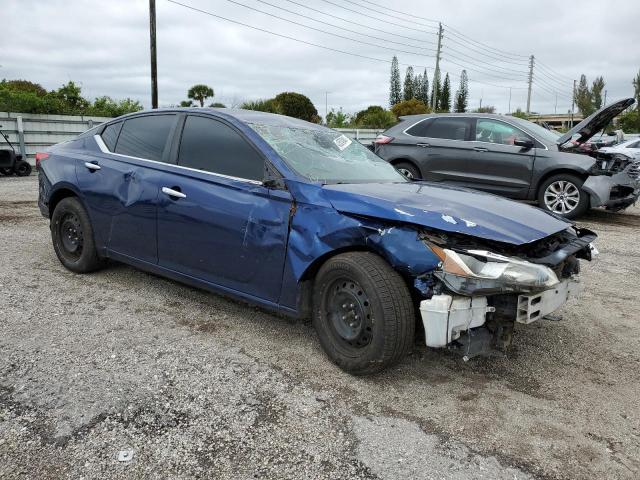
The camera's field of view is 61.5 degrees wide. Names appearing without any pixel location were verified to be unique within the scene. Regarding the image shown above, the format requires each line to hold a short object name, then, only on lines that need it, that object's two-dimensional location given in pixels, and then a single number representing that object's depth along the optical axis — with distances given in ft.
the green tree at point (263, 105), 73.23
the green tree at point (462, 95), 257.34
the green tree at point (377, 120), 99.91
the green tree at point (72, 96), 68.90
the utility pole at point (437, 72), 140.26
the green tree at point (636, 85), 180.22
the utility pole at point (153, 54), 63.05
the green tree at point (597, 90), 225.97
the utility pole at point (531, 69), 219.20
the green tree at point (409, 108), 129.81
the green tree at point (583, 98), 218.91
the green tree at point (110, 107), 68.49
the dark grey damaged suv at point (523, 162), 27.04
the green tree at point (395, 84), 232.51
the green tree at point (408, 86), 233.35
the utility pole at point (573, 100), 234.33
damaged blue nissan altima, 9.33
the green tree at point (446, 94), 251.27
